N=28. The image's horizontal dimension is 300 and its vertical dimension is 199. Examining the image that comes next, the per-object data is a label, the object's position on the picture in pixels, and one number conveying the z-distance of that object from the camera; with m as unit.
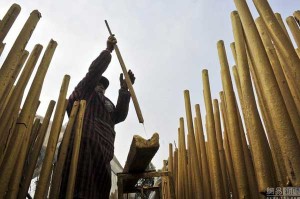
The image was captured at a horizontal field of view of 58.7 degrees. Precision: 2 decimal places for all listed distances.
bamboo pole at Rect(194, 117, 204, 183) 2.27
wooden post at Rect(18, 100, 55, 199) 1.73
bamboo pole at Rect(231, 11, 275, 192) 1.09
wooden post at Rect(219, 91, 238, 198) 2.02
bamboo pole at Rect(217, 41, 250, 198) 1.39
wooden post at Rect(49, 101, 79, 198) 1.78
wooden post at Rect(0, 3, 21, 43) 1.47
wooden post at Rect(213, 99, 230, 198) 2.07
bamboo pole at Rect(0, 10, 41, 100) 1.27
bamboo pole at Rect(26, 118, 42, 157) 2.06
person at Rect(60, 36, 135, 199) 2.10
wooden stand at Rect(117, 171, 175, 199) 2.07
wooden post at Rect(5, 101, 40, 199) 1.46
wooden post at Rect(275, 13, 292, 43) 2.05
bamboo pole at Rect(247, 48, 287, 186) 1.27
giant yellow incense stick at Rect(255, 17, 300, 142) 1.08
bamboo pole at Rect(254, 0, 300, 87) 1.15
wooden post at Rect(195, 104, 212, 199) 1.95
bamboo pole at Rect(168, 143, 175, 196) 3.15
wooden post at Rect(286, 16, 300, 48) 2.05
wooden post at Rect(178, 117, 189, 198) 2.57
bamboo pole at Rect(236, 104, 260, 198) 1.54
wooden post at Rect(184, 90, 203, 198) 1.97
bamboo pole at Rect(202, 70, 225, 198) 1.69
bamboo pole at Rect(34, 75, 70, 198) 1.59
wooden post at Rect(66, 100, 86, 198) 1.76
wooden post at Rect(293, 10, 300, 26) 2.21
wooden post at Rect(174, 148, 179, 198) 3.09
